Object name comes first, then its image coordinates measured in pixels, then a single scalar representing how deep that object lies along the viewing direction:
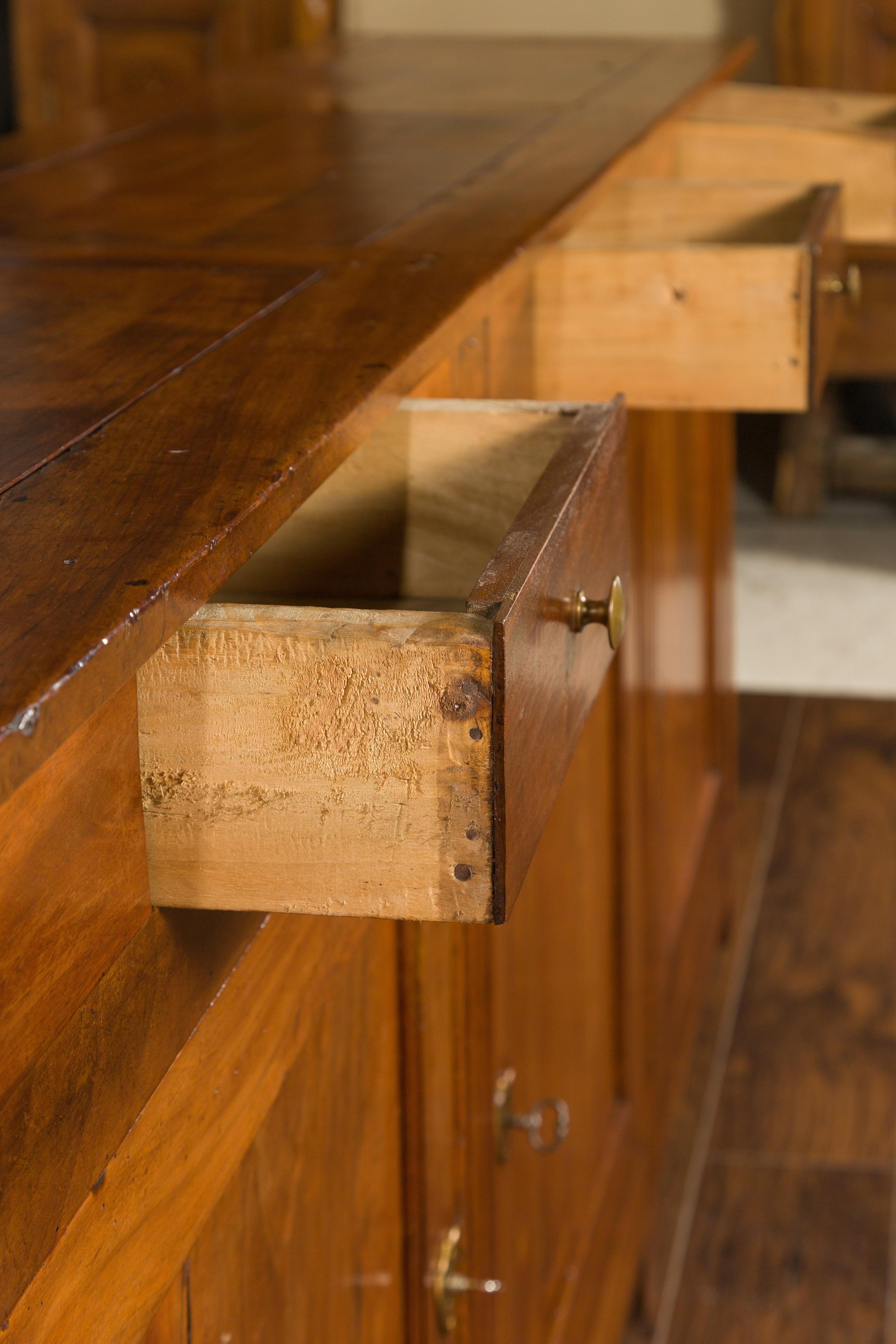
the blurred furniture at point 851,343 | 3.48
